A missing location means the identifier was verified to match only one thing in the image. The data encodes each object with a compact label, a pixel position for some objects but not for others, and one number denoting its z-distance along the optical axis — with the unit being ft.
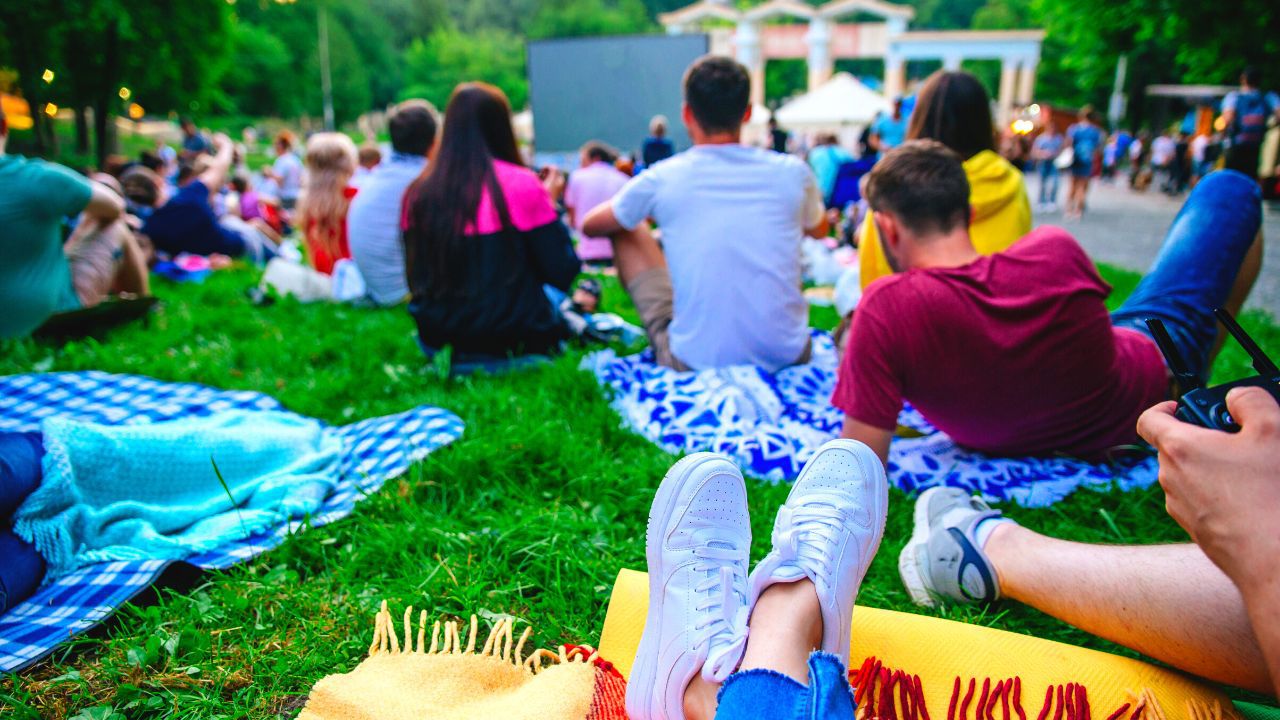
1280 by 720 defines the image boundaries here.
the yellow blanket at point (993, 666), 4.48
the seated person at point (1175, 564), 3.14
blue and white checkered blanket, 5.68
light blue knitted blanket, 6.16
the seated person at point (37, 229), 10.48
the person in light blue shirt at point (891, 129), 29.84
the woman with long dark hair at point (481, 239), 11.12
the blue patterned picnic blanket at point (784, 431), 7.97
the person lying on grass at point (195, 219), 20.79
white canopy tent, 62.34
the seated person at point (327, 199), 18.52
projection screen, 47.11
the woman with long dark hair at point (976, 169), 10.44
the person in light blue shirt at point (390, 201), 15.47
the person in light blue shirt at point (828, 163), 28.50
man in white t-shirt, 9.96
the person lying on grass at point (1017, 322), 6.81
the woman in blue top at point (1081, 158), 34.40
